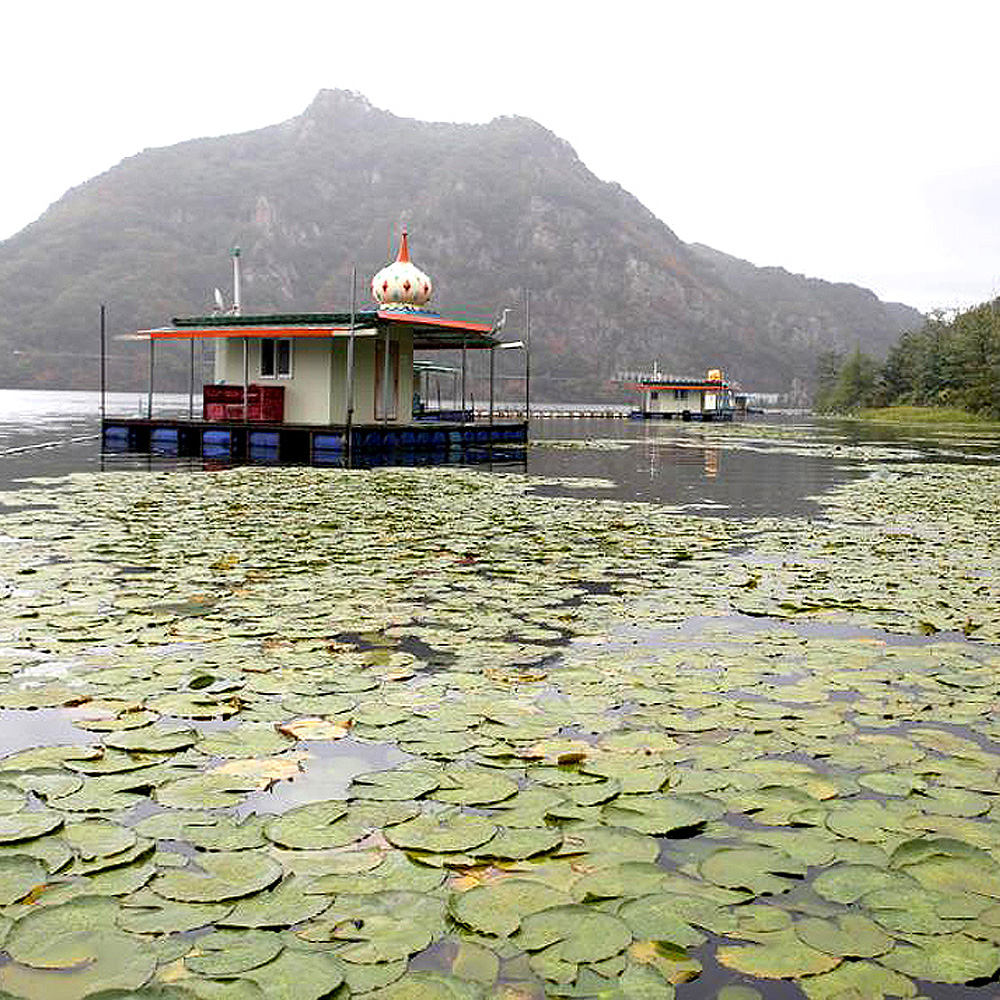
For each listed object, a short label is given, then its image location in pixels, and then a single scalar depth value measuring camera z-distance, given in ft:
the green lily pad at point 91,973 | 8.80
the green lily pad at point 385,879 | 10.84
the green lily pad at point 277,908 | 10.04
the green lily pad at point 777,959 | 9.39
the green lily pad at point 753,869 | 11.11
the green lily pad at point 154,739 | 14.94
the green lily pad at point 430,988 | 8.84
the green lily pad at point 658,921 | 9.95
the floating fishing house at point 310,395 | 88.84
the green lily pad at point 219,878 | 10.57
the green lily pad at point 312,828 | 11.93
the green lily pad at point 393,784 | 13.35
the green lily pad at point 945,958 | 9.39
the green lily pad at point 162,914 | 9.90
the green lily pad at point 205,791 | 12.98
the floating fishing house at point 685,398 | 268.00
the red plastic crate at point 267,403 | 94.38
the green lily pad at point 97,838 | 11.55
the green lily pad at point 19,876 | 10.53
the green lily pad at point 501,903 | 10.09
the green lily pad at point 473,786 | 13.28
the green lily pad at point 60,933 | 9.30
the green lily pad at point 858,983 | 9.05
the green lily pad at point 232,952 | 9.19
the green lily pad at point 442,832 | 11.93
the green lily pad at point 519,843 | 11.74
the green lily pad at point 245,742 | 14.85
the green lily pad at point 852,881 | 10.92
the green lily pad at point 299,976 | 8.81
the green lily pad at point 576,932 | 9.62
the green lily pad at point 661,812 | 12.62
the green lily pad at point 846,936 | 9.78
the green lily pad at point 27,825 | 11.86
